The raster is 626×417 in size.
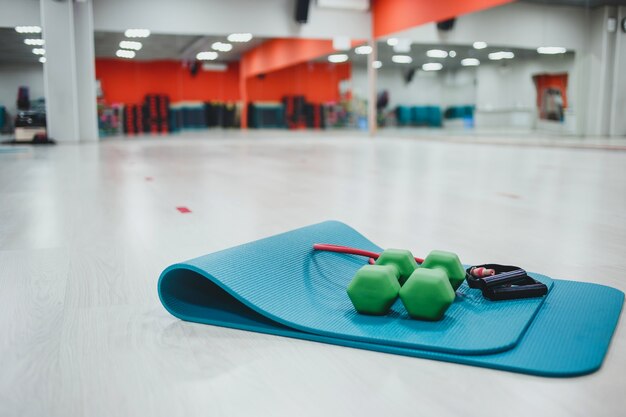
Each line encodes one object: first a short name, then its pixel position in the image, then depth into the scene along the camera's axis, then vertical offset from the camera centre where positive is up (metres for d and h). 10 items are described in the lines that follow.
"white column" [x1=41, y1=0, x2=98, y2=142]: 10.82 +1.25
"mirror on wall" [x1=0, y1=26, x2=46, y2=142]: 10.66 +1.03
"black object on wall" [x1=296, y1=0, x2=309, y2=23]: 12.58 +2.76
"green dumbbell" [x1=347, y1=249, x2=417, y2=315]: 1.46 -0.40
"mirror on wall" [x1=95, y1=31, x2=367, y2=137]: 13.23 +1.25
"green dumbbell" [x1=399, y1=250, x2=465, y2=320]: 1.41 -0.39
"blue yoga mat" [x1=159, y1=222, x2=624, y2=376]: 1.24 -0.46
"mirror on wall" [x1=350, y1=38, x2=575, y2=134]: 10.52 +1.07
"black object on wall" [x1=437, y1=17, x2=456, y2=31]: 12.06 +2.36
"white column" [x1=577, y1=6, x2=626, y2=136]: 8.97 +0.97
